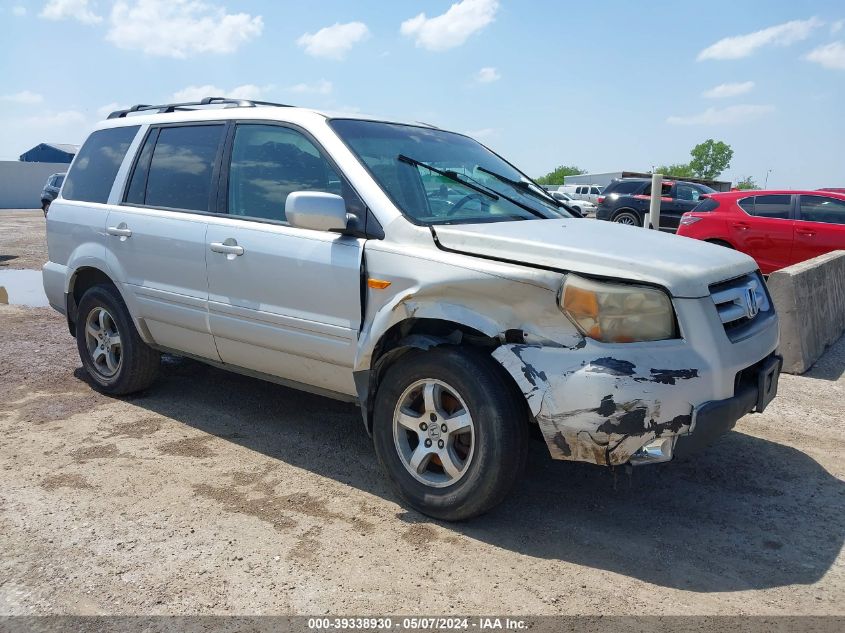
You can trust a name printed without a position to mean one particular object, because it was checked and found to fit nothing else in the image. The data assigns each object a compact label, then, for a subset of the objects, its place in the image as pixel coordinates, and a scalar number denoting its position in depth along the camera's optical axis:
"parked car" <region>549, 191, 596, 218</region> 28.75
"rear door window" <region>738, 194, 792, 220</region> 10.82
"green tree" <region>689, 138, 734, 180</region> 117.75
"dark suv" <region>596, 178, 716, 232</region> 18.45
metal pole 10.59
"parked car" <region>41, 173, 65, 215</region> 22.91
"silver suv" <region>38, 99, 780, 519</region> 3.09
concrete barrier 6.16
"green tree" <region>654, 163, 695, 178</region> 118.82
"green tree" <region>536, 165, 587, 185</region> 123.97
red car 10.38
